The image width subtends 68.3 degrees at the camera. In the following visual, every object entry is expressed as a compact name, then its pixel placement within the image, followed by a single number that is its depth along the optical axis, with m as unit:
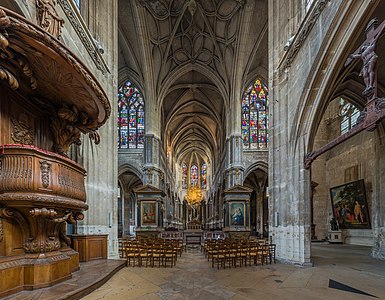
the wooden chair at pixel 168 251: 9.60
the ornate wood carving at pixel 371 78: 6.18
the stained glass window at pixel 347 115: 20.98
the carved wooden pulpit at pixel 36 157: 4.79
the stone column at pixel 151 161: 25.77
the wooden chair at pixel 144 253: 9.62
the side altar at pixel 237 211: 20.77
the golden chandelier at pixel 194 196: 49.21
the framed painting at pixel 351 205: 18.05
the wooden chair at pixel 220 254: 9.46
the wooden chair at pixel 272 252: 10.83
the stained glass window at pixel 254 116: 26.61
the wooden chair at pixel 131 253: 9.94
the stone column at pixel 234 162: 24.86
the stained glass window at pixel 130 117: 27.52
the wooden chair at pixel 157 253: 9.60
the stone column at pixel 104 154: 10.79
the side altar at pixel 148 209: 22.80
